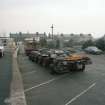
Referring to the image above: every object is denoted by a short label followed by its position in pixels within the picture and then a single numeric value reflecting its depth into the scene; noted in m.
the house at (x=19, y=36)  55.53
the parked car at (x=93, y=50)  21.18
